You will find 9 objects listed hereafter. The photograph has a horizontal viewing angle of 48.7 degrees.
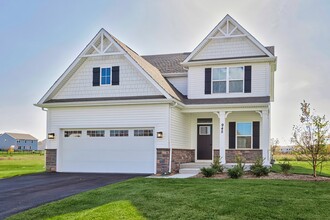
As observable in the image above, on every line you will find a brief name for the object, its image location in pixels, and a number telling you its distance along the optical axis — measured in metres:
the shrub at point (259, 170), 13.93
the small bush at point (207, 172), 13.97
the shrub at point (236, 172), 13.31
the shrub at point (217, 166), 14.88
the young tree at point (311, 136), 13.34
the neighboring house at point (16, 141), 102.50
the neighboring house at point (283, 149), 42.75
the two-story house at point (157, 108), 16.83
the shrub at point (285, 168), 14.25
